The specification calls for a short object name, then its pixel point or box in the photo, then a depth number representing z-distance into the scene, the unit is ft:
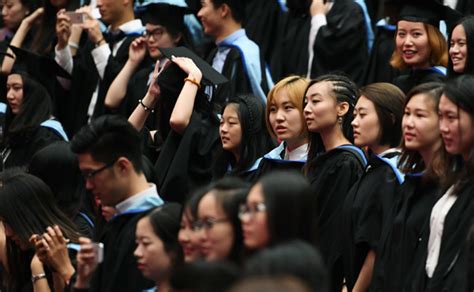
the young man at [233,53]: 60.65
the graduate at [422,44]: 51.57
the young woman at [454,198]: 36.62
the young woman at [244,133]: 48.03
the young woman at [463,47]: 47.35
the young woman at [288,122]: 46.00
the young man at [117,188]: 36.99
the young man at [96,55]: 66.62
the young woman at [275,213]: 28.84
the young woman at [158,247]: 33.46
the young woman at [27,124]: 59.54
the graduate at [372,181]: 42.54
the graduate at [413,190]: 38.88
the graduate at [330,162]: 44.34
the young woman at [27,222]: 41.76
